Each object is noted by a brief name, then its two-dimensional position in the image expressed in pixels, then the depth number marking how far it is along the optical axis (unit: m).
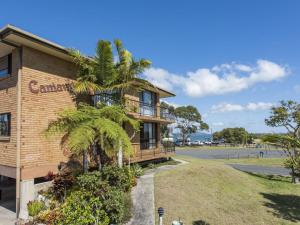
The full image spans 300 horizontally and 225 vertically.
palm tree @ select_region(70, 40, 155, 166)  13.39
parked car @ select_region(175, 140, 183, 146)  70.80
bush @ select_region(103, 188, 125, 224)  9.68
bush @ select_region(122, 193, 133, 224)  10.19
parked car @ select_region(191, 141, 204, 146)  72.76
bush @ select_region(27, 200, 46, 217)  10.45
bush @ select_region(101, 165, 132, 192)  12.27
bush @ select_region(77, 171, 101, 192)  10.81
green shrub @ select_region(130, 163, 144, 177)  15.59
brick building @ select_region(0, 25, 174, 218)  11.23
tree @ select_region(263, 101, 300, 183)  19.47
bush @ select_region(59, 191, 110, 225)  9.02
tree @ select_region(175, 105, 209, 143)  64.50
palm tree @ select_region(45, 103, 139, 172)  11.26
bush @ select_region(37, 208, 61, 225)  9.66
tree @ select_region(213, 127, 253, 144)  74.55
